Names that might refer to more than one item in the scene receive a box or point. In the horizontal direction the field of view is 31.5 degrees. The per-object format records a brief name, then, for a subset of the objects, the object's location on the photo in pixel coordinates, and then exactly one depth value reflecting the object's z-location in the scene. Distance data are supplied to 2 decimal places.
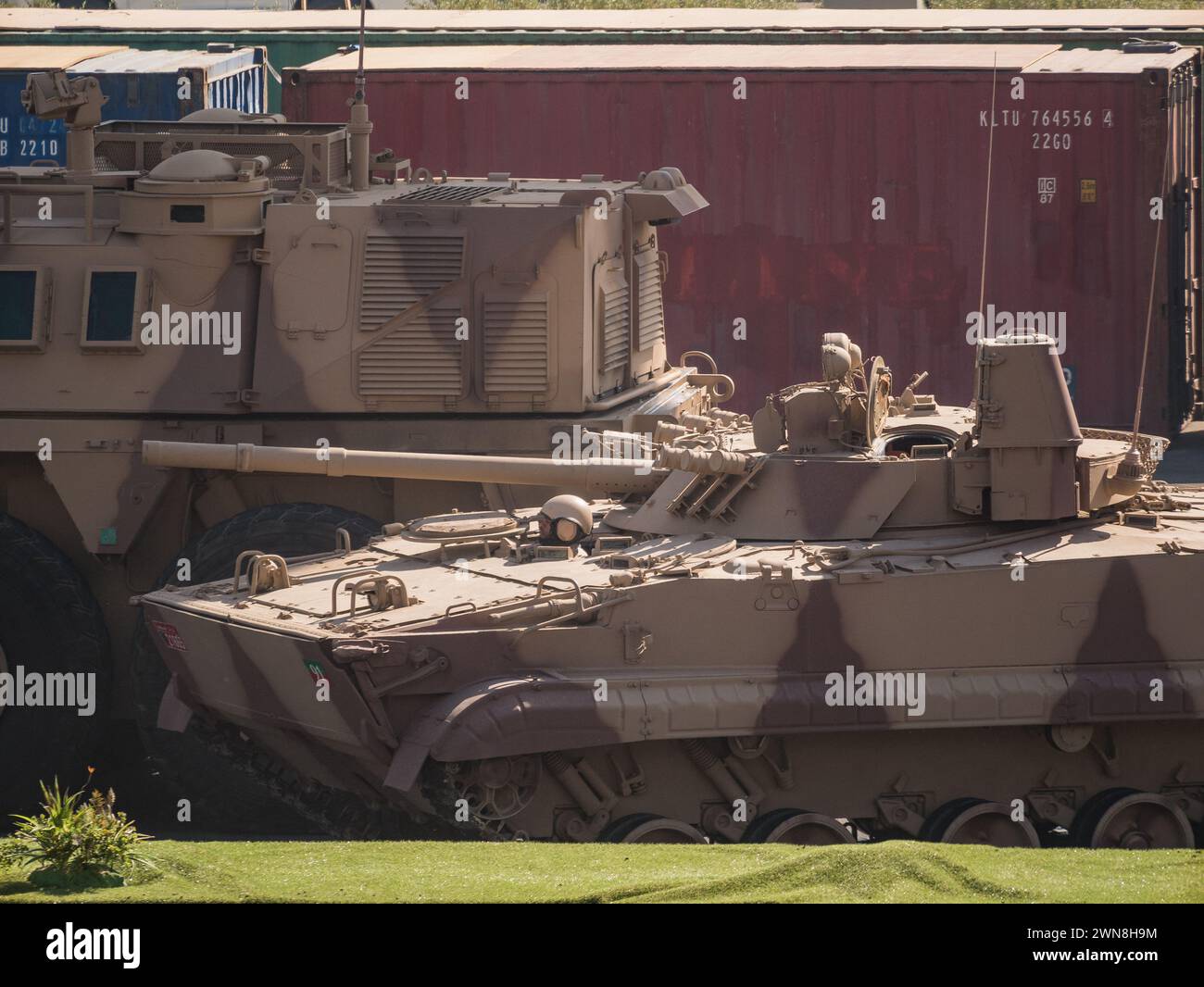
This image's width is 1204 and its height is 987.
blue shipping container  24.11
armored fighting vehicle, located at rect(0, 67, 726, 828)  15.27
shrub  10.57
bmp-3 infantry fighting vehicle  12.13
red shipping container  21.95
